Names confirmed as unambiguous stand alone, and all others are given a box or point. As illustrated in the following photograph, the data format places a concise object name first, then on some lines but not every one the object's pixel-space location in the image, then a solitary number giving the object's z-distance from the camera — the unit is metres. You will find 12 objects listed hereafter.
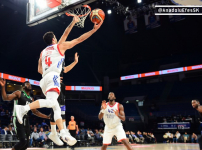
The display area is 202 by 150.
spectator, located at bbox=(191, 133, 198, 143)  19.02
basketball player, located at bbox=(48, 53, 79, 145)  3.80
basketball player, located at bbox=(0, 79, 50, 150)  4.20
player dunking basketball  3.40
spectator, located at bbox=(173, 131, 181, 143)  20.22
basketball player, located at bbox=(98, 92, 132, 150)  5.52
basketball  4.80
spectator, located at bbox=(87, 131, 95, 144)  16.78
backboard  6.92
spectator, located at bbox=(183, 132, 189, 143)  20.02
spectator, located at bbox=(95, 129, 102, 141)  17.61
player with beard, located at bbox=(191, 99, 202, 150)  5.71
